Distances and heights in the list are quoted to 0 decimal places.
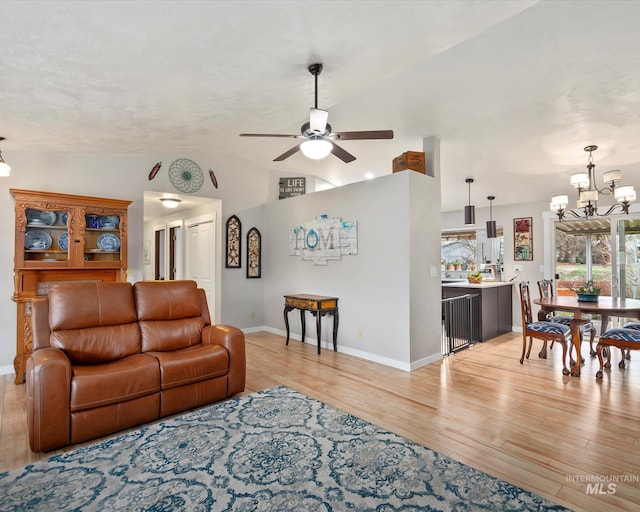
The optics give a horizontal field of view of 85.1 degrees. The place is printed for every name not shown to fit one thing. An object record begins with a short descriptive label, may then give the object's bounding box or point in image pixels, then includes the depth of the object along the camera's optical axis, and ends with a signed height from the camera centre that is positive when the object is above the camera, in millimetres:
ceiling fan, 2809 +1034
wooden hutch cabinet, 3795 +161
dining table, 3736 -601
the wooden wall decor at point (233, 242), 6059 +265
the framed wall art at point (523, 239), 6516 +310
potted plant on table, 4301 -476
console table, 4777 -685
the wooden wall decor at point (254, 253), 6305 +73
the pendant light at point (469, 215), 5770 +679
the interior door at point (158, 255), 8219 +65
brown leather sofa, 2354 -838
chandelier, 3877 +707
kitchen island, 5551 -788
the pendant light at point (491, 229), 6430 +490
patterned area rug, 1842 -1300
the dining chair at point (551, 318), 4297 -842
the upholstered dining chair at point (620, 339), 3564 -889
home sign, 4816 +263
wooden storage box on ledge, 4270 +1165
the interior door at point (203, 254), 6067 +57
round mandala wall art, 5434 +1316
